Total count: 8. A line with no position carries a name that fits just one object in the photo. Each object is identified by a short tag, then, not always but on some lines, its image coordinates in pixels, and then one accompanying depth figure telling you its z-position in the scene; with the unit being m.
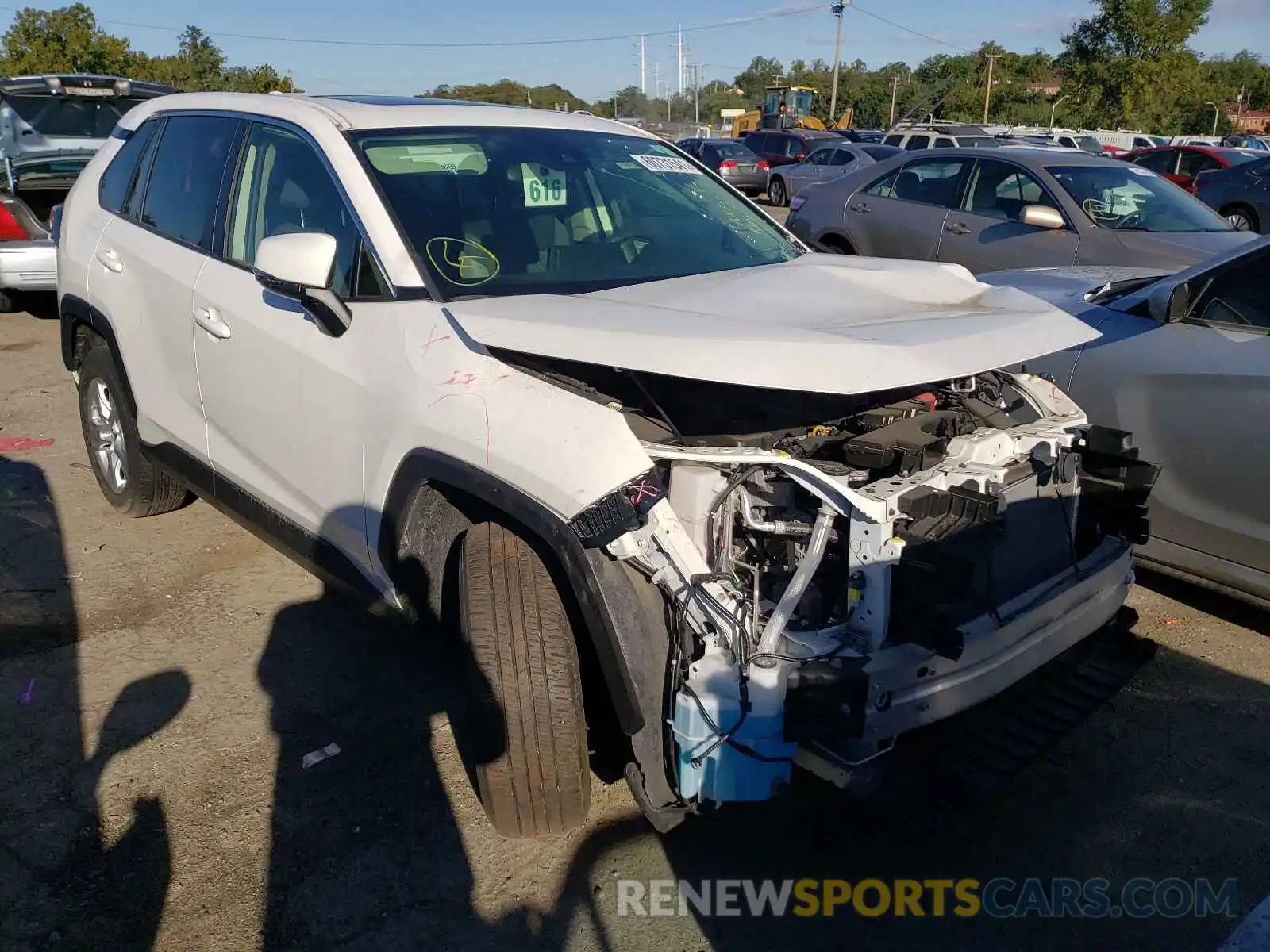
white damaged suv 2.33
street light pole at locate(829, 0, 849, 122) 48.50
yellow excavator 36.44
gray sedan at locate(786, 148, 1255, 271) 6.94
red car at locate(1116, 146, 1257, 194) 18.45
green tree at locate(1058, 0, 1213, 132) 37.56
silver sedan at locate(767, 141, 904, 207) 18.28
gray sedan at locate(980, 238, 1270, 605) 3.59
